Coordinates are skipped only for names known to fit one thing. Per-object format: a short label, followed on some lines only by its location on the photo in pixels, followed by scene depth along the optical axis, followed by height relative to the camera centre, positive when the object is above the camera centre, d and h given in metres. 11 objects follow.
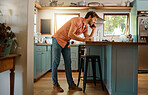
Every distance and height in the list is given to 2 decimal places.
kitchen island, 2.19 -0.34
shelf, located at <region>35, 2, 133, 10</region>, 5.25 +1.29
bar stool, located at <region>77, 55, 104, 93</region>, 2.66 -0.31
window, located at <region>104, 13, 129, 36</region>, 5.57 +0.76
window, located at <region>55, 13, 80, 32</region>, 5.59 +1.02
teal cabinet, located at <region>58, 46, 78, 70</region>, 4.97 -0.42
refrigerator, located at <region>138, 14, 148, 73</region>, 4.89 +0.25
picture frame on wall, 5.54 +0.68
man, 2.45 +0.11
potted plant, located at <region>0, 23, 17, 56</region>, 1.54 +0.04
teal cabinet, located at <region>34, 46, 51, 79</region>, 3.47 -0.39
